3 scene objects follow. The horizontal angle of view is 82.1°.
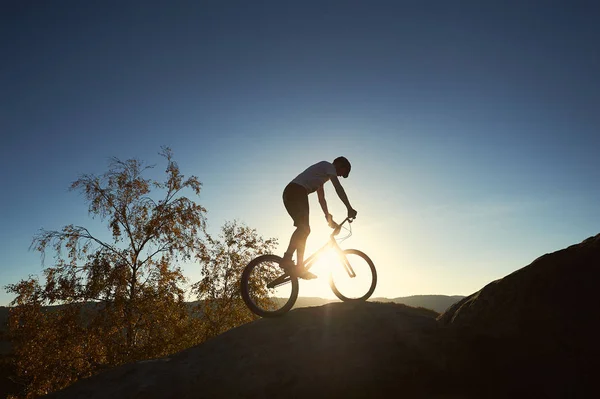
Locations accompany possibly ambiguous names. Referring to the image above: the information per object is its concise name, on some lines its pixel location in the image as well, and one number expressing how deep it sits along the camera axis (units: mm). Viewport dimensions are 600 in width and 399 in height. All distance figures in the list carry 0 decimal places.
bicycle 7090
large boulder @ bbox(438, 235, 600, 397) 5438
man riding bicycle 6988
